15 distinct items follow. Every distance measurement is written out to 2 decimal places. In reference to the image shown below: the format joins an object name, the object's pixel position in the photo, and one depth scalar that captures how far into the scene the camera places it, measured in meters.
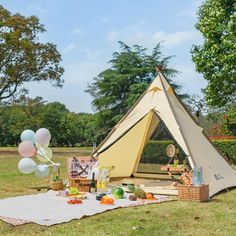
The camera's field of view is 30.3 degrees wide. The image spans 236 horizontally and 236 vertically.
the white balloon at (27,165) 8.16
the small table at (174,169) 9.73
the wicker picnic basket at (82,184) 8.36
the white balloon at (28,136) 8.62
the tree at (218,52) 15.92
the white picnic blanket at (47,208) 5.71
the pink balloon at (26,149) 8.36
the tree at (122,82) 25.09
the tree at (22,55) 23.44
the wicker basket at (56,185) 8.45
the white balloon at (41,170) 8.41
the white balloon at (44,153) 8.85
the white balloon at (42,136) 8.60
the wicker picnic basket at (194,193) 7.34
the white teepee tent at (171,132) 8.63
